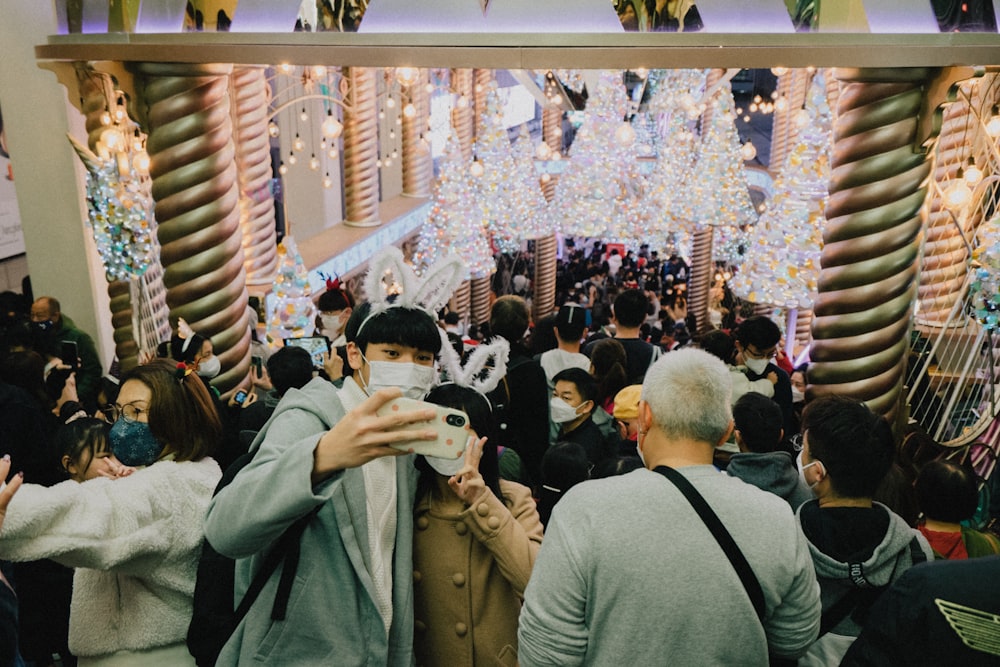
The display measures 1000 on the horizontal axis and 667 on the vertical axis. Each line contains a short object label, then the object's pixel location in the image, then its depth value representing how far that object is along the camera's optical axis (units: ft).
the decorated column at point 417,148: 37.99
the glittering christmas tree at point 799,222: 17.38
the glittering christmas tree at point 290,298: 14.99
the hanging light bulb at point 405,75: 20.10
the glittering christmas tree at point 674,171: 32.07
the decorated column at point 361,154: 31.91
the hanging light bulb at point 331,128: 21.59
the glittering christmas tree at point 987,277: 9.63
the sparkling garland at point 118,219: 13.10
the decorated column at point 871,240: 9.95
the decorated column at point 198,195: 10.99
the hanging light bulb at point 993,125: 12.37
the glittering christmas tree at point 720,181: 31.42
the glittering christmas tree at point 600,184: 32.42
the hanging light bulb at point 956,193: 11.50
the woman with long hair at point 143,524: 4.92
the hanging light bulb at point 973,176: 13.00
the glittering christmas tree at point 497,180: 30.07
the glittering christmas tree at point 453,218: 29.66
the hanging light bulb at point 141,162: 12.48
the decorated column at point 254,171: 19.01
